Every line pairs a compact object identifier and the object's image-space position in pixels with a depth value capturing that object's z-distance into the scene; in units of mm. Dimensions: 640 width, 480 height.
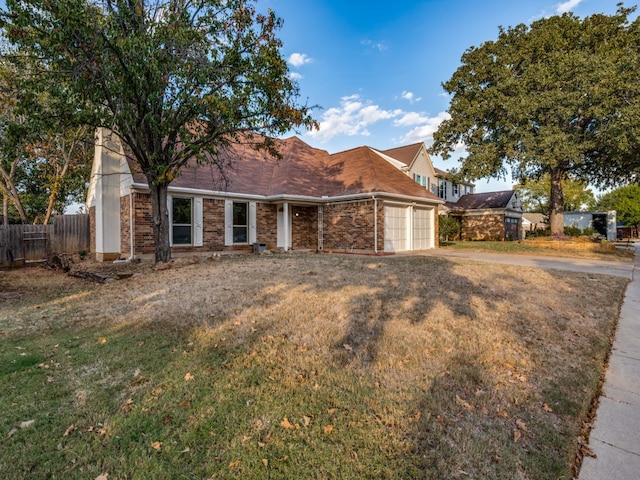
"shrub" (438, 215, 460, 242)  22516
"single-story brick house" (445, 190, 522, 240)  27861
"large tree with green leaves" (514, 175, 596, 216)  44672
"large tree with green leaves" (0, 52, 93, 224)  8094
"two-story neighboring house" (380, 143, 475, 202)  21203
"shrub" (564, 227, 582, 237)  27119
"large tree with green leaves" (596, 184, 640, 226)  44625
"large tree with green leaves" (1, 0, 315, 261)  7461
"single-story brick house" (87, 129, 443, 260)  12781
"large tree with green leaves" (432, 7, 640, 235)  15570
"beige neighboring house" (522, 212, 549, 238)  49553
